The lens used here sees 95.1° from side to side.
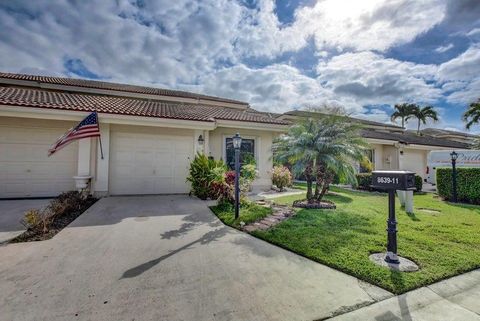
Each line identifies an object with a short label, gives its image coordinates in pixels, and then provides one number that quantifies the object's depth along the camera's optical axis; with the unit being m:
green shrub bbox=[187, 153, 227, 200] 8.91
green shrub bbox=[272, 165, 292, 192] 12.41
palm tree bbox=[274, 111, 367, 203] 7.75
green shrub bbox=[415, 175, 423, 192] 12.62
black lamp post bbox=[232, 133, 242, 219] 6.30
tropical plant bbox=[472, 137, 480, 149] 17.14
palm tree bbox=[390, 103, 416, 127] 32.34
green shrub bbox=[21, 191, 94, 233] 4.93
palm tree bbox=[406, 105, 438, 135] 31.98
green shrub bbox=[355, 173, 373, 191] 13.57
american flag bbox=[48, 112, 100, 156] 7.21
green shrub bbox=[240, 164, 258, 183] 9.08
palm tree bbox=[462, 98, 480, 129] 19.75
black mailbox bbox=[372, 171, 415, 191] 3.48
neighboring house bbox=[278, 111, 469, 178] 17.38
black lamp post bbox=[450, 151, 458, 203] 10.03
